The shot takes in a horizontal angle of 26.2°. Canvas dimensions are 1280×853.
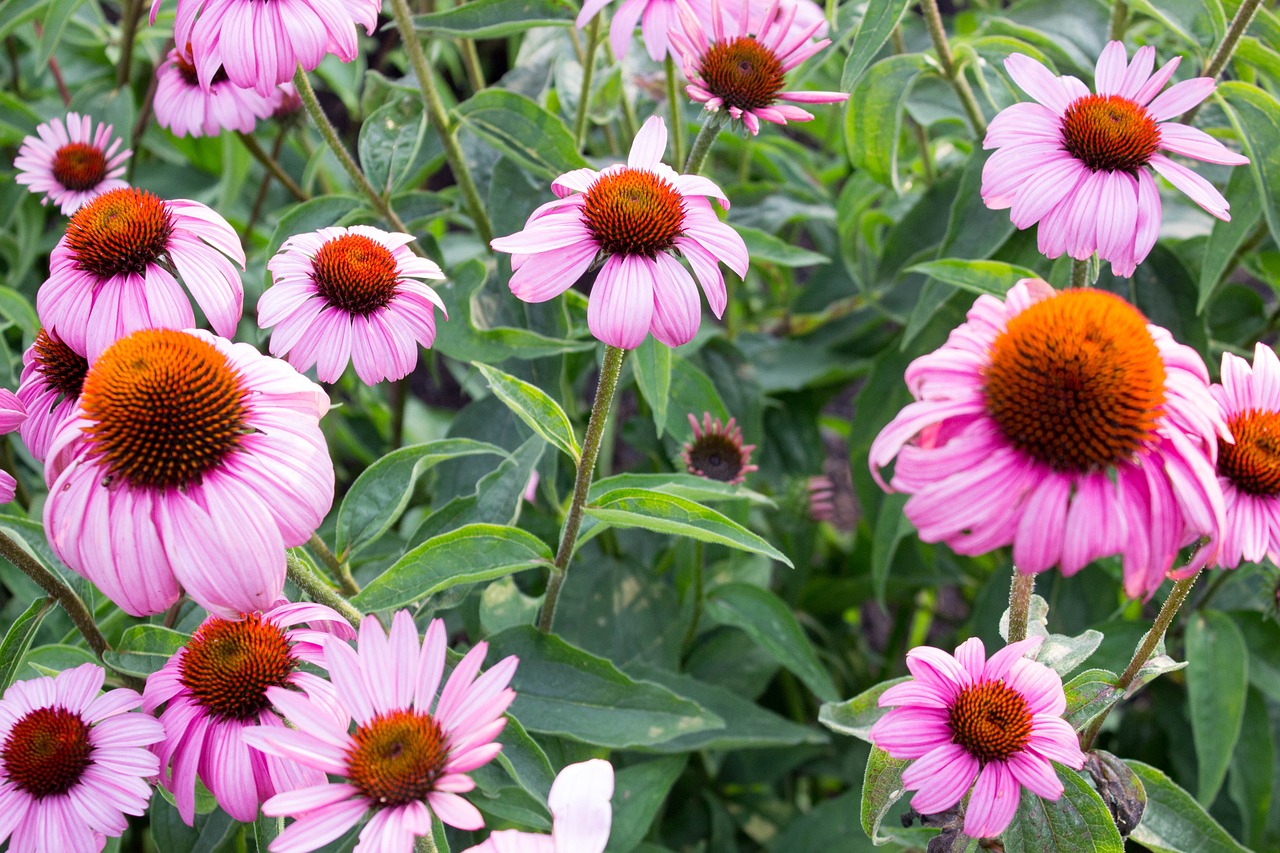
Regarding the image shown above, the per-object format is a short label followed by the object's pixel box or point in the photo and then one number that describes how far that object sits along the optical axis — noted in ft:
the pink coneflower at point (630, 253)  2.25
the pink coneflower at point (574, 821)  2.07
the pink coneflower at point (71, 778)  2.23
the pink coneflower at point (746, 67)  2.50
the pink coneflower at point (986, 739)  2.19
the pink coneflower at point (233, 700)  2.22
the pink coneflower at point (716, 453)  2.83
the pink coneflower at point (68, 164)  2.88
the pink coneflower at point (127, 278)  2.31
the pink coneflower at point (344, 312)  2.38
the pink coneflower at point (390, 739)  2.05
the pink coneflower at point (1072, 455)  2.06
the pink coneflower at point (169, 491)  2.12
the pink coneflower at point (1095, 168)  2.39
